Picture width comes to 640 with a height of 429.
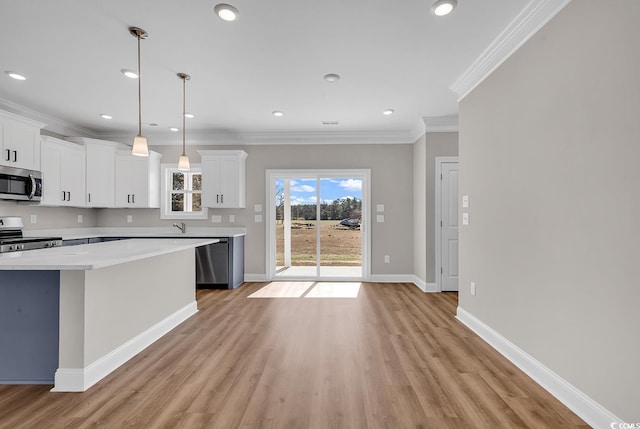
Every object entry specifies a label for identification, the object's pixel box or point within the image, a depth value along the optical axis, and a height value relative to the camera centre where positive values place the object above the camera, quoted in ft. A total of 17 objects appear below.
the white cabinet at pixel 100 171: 15.80 +2.38
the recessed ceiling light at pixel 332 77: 10.30 +4.77
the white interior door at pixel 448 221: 15.08 -0.21
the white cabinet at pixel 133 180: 16.76 +1.99
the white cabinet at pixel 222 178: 16.84 +2.11
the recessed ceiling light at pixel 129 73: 10.04 +4.77
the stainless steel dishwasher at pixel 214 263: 15.88 -2.45
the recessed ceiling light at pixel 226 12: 6.88 +4.72
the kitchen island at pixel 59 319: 6.57 -2.29
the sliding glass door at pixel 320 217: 17.67 -0.04
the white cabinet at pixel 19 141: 12.04 +3.08
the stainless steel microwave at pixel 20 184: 11.87 +1.28
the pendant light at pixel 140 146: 8.10 +1.98
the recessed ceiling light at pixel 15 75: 10.27 +4.79
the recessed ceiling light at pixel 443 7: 6.77 +4.75
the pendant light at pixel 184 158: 10.33 +2.07
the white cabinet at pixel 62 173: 13.89 +2.04
